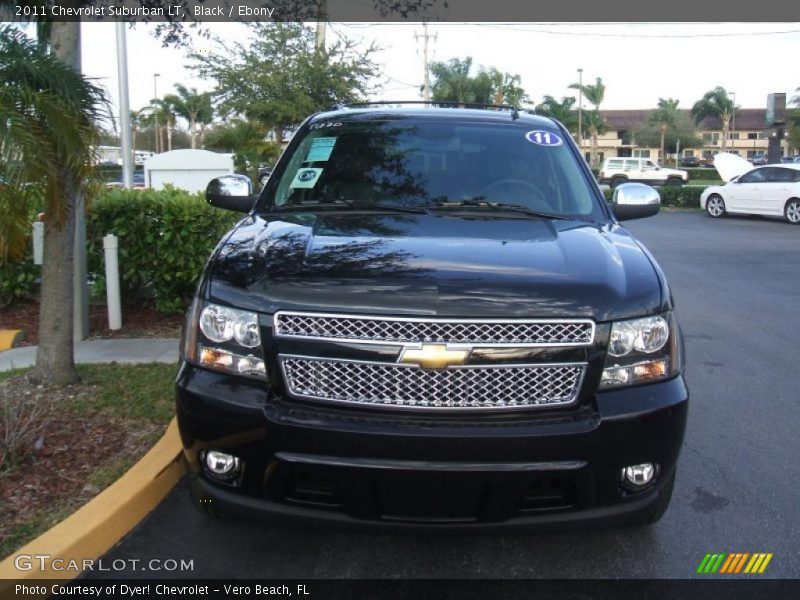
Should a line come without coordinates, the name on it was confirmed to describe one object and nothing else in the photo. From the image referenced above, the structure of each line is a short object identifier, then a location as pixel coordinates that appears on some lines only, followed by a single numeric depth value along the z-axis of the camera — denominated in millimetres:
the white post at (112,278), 6762
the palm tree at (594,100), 67250
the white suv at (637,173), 42688
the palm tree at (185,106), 58119
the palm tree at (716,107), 80125
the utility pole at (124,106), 14009
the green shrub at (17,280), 7426
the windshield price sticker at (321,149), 4473
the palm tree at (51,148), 3891
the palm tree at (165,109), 63969
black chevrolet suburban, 2725
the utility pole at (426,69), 39219
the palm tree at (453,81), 42812
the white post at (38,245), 5729
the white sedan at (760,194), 20156
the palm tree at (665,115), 76750
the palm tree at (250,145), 21873
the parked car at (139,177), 31956
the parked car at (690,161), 76225
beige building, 85688
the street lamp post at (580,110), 61922
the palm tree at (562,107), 61969
